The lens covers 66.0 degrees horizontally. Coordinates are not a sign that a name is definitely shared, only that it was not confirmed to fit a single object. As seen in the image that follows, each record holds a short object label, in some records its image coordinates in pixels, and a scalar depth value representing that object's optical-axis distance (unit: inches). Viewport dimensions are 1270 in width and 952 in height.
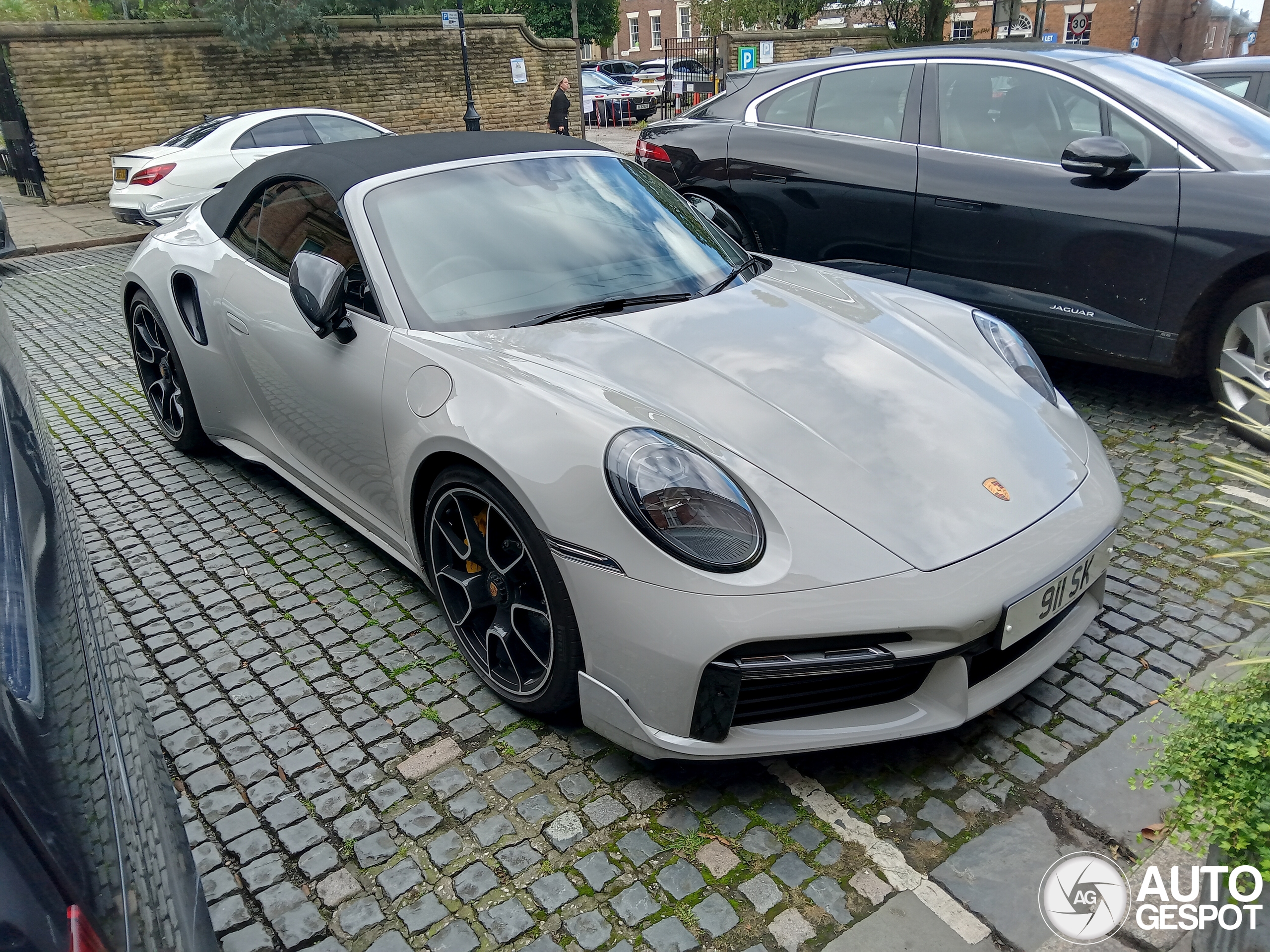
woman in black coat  729.0
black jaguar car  170.7
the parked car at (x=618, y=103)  1016.9
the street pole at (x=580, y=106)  844.6
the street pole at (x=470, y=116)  701.9
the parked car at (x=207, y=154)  427.5
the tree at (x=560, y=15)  1517.0
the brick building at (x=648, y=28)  2132.1
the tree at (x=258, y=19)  639.1
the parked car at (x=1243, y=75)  263.7
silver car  90.7
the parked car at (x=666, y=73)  1001.3
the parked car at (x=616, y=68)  1390.3
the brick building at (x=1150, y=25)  1768.0
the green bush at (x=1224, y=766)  65.1
